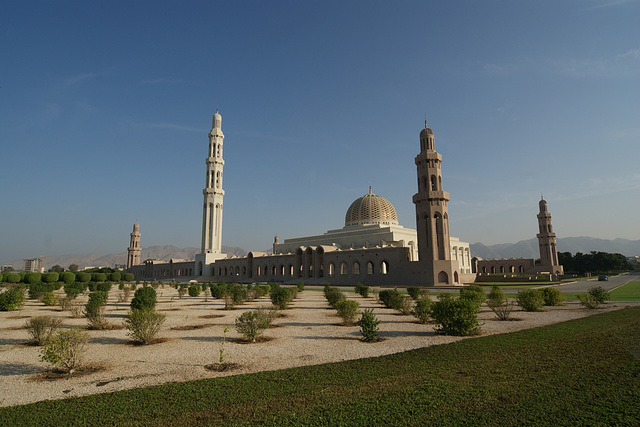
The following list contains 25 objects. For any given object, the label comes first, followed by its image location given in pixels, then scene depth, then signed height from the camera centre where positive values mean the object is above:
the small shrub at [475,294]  14.97 -0.83
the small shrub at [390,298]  16.18 -1.02
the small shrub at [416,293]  20.18 -0.98
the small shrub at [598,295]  15.00 -0.86
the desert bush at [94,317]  11.69 -1.22
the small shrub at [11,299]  16.42 -0.91
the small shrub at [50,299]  18.34 -1.02
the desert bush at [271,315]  11.92 -1.26
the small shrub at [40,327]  9.23 -1.20
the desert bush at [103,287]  24.95 -0.64
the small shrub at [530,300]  14.89 -1.04
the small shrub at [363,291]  25.12 -1.04
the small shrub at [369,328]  9.50 -1.34
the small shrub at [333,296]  17.57 -0.97
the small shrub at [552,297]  16.64 -1.01
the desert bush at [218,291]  23.02 -0.88
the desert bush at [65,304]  16.89 -1.17
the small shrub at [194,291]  25.48 -0.96
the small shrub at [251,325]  9.55 -1.24
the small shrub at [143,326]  9.23 -1.19
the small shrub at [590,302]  14.56 -1.12
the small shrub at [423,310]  12.50 -1.16
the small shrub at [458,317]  9.93 -1.14
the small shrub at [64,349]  6.59 -1.28
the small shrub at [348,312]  12.34 -1.19
